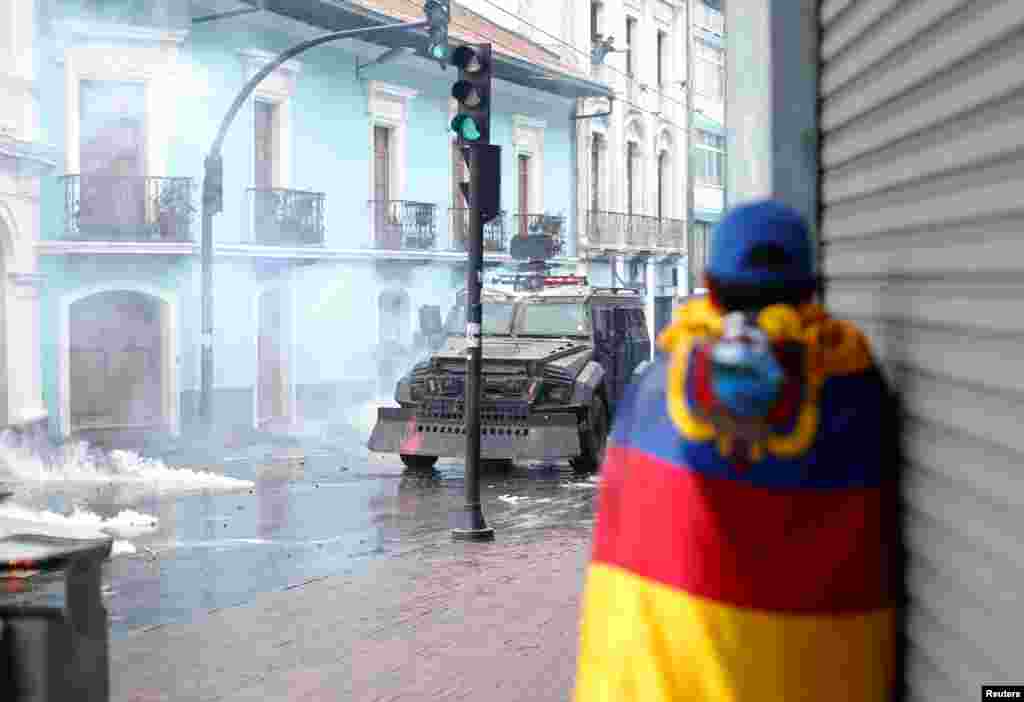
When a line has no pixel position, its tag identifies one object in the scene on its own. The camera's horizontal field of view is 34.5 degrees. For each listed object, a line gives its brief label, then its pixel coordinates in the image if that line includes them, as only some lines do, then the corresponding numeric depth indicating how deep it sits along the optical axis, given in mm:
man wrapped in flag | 3002
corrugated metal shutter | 2842
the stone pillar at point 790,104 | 4582
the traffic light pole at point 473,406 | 11945
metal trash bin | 4324
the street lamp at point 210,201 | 22344
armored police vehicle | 17016
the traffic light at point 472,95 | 11688
